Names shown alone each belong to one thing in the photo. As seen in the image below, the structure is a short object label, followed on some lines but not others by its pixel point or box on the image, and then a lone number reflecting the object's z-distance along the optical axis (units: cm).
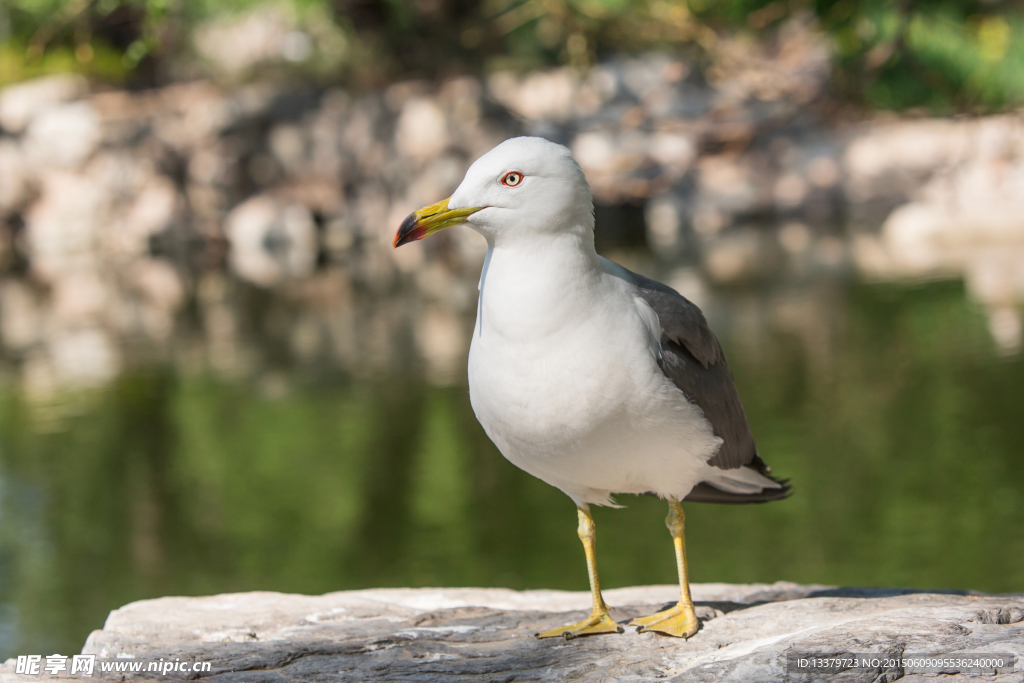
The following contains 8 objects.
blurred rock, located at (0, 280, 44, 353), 1612
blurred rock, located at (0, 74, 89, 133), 2600
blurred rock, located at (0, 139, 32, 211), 2592
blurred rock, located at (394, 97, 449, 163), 2491
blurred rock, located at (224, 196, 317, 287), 2477
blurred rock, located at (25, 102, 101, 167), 2586
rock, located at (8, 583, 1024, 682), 329
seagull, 333
